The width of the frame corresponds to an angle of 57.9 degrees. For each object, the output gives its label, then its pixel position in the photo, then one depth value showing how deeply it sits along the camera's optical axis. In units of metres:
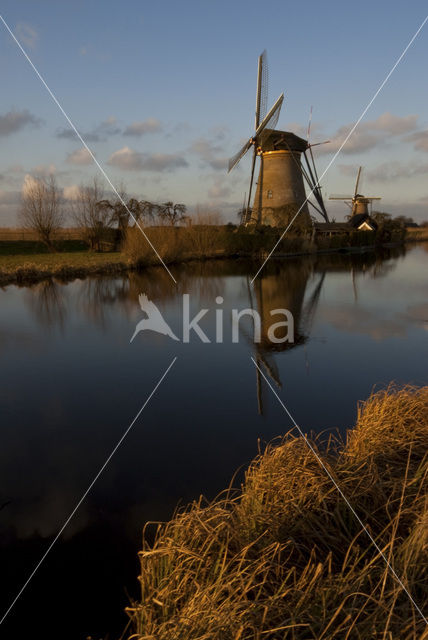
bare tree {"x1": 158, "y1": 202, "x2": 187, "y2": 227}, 35.76
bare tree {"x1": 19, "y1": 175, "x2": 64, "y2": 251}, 25.84
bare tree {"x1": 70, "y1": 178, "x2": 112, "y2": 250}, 28.47
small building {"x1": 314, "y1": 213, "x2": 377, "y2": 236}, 35.47
